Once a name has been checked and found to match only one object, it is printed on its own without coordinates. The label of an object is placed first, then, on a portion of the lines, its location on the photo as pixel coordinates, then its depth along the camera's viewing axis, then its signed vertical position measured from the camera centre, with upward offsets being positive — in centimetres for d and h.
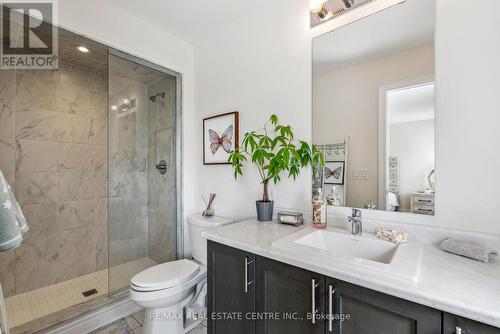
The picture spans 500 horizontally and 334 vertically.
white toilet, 136 -77
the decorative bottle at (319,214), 130 -27
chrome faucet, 120 -30
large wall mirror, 112 +31
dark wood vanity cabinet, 70 -53
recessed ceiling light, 182 +97
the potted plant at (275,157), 142 +6
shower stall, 196 -8
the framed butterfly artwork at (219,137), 187 +25
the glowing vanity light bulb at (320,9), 140 +97
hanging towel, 68 -17
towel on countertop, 87 -33
